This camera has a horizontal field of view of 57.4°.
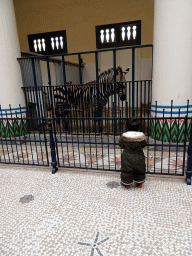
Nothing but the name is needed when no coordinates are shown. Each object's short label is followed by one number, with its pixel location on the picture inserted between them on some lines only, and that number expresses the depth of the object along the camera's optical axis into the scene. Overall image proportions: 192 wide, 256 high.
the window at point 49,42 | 12.12
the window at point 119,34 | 10.65
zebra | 5.94
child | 2.61
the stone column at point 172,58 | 4.25
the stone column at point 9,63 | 5.53
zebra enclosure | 5.96
